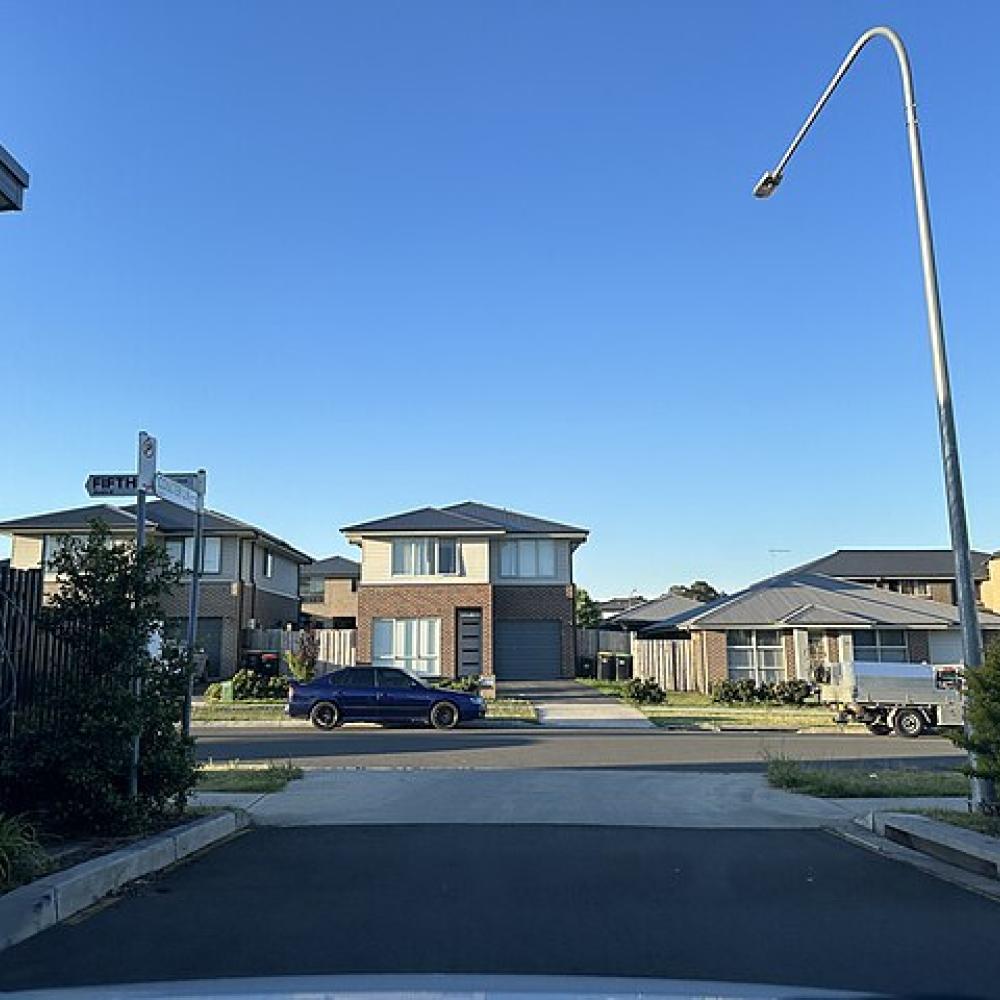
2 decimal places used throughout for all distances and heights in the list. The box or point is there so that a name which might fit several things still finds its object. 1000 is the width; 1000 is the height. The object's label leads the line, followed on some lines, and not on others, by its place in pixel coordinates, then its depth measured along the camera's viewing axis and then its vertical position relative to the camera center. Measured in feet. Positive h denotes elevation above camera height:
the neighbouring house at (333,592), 205.77 +20.65
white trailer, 81.25 -0.76
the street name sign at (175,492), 31.41 +6.20
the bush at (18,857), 22.61 -3.58
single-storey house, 114.01 +5.99
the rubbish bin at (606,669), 137.08 +2.87
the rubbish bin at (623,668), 136.15 +2.97
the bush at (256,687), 102.32 +0.67
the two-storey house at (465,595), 123.03 +11.53
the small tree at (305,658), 108.20 +3.84
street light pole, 38.60 +11.55
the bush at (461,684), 102.83 +0.82
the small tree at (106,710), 28.55 -0.40
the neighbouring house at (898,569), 181.27 +20.75
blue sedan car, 81.87 -0.64
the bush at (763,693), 107.24 -0.35
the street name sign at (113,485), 30.71 +6.10
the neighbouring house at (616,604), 349.41 +31.67
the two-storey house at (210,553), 126.52 +17.36
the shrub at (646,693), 105.29 -0.24
